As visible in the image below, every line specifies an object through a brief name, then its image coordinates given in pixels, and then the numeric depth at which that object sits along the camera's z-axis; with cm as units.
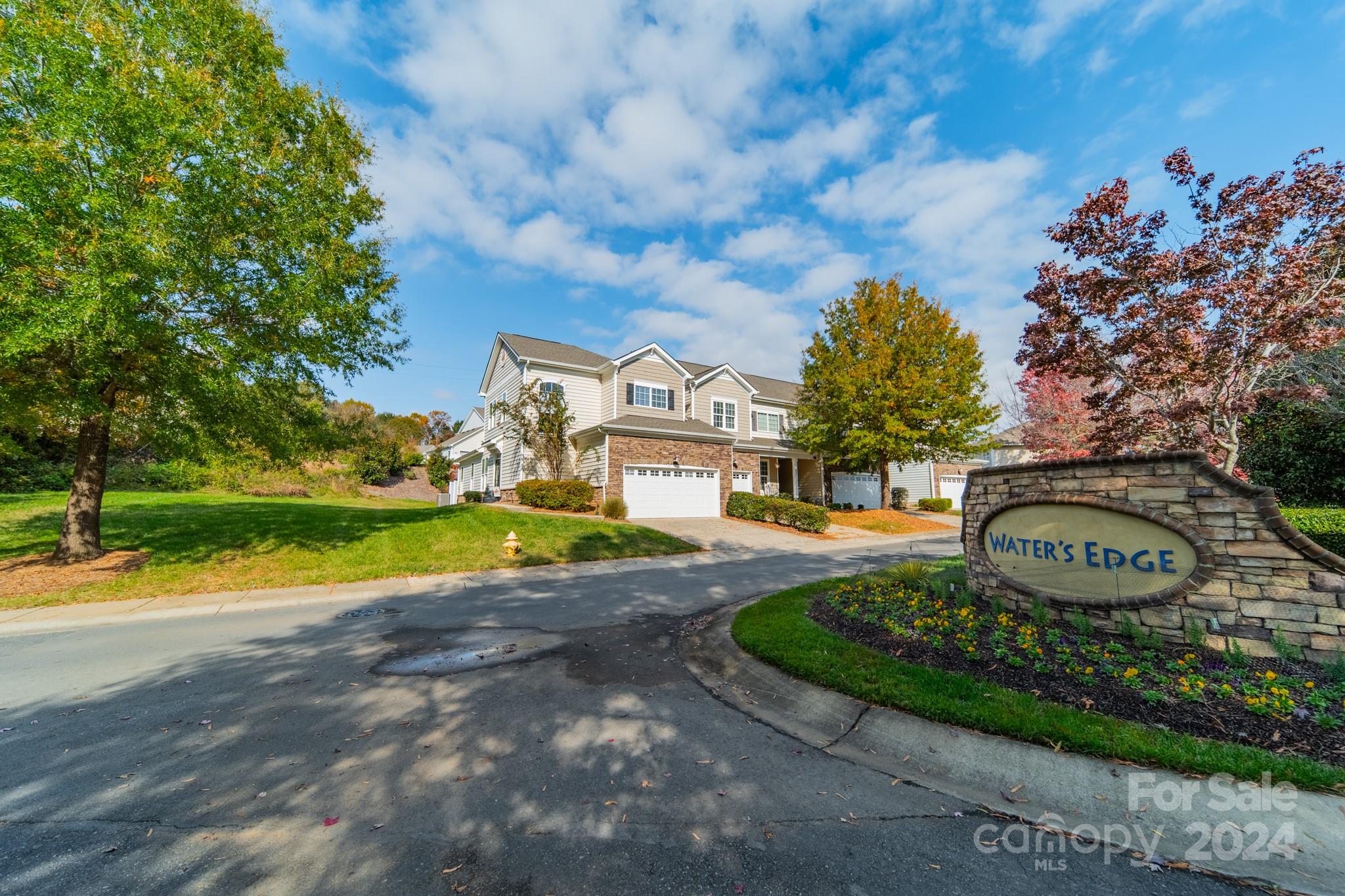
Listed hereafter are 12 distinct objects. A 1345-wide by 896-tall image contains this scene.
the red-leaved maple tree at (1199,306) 623
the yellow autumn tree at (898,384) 2203
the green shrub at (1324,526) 688
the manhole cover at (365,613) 737
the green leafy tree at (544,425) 2212
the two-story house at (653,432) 2075
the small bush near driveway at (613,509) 1891
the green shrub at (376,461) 3078
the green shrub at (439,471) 3200
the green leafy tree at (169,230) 695
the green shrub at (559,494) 1952
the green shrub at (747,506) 2078
